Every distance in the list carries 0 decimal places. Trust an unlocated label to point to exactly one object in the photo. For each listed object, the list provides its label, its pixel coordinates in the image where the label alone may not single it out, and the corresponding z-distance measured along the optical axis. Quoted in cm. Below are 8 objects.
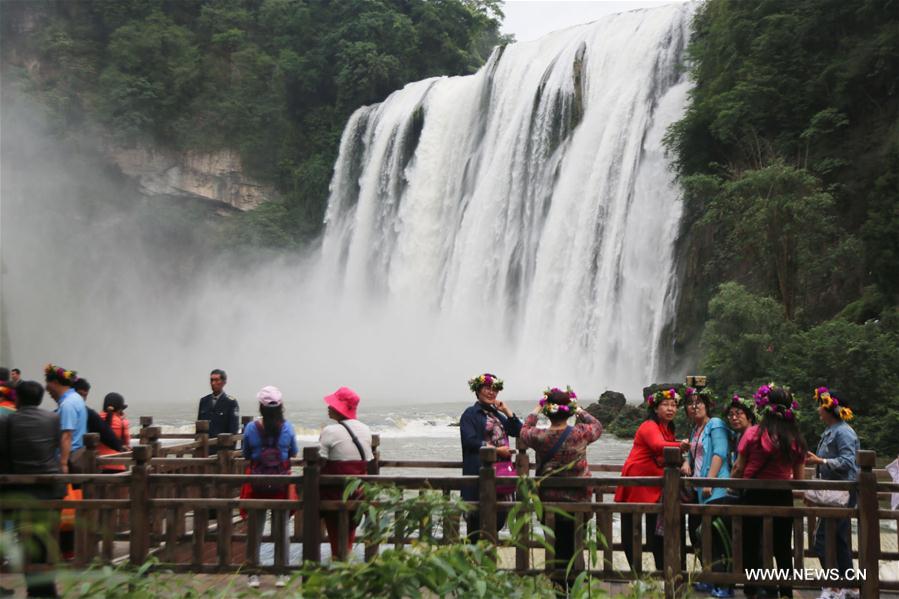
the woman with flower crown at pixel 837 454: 615
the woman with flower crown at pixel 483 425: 700
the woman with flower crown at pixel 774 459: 594
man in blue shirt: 716
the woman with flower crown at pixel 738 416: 659
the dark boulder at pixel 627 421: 1850
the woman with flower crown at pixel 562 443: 613
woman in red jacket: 637
